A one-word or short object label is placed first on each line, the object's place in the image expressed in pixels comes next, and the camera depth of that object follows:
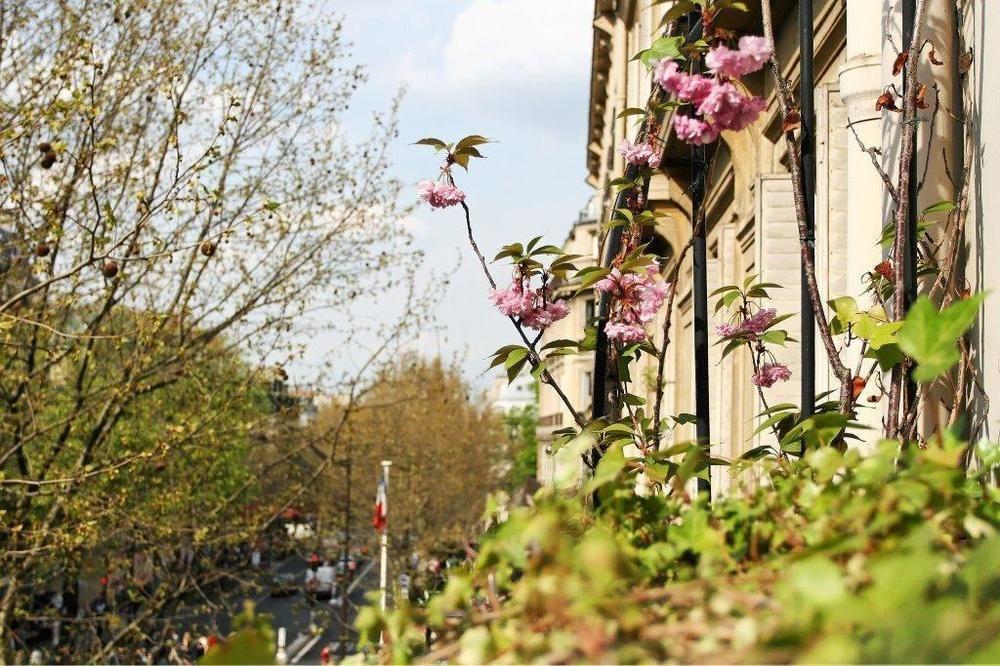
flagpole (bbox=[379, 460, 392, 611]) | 23.78
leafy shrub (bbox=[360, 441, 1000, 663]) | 1.10
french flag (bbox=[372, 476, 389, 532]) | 23.15
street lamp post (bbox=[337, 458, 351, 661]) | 21.59
